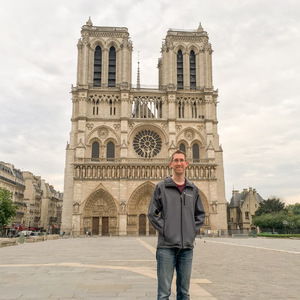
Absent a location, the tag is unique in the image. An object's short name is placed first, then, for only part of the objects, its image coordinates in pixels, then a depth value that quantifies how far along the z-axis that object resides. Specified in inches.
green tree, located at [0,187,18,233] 1426.4
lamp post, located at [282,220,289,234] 1610.0
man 153.3
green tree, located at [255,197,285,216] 1971.0
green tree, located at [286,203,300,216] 3476.9
